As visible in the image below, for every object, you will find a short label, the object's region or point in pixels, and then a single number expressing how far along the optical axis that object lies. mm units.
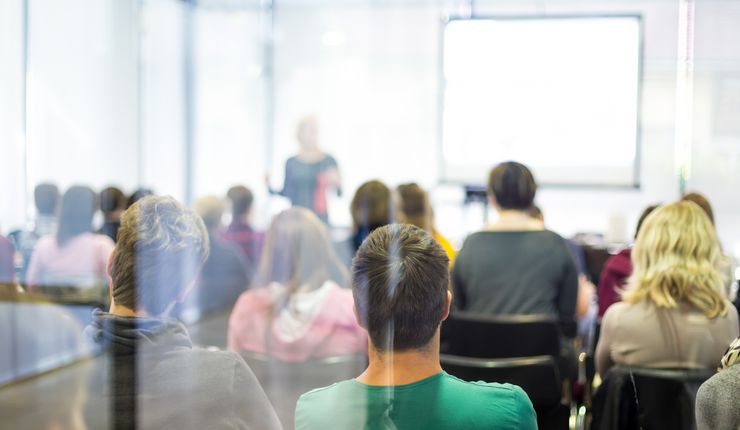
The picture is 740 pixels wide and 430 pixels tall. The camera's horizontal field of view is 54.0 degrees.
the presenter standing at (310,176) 4007
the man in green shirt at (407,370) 1136
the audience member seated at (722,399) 1224
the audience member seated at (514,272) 2301
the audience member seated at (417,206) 2584
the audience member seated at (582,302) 2454
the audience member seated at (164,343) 1321
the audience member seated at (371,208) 2586
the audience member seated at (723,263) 1845
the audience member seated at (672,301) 1739
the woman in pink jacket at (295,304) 2174
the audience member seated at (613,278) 2348
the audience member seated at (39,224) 2090
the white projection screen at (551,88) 4727
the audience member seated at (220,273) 2740
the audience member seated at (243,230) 3480
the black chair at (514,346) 1844
